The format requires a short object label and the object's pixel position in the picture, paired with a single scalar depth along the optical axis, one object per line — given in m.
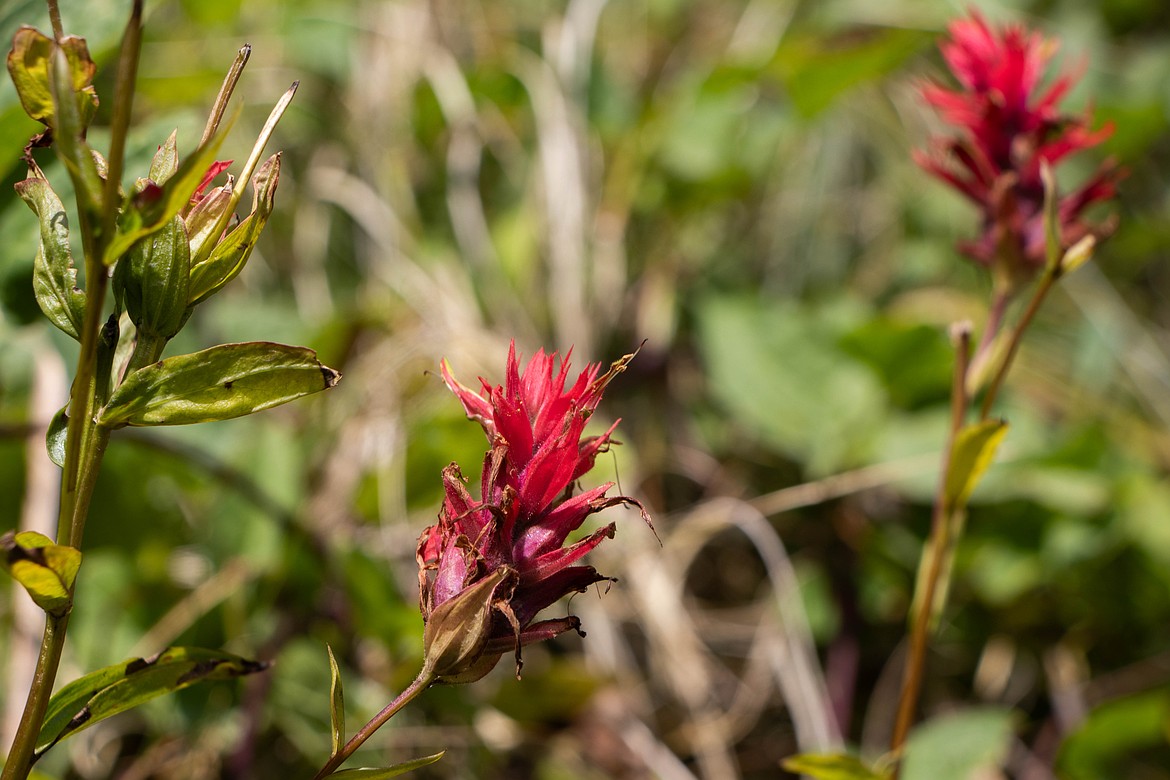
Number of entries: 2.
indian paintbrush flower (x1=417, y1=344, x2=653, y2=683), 0.52
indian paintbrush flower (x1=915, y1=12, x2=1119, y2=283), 0.65
